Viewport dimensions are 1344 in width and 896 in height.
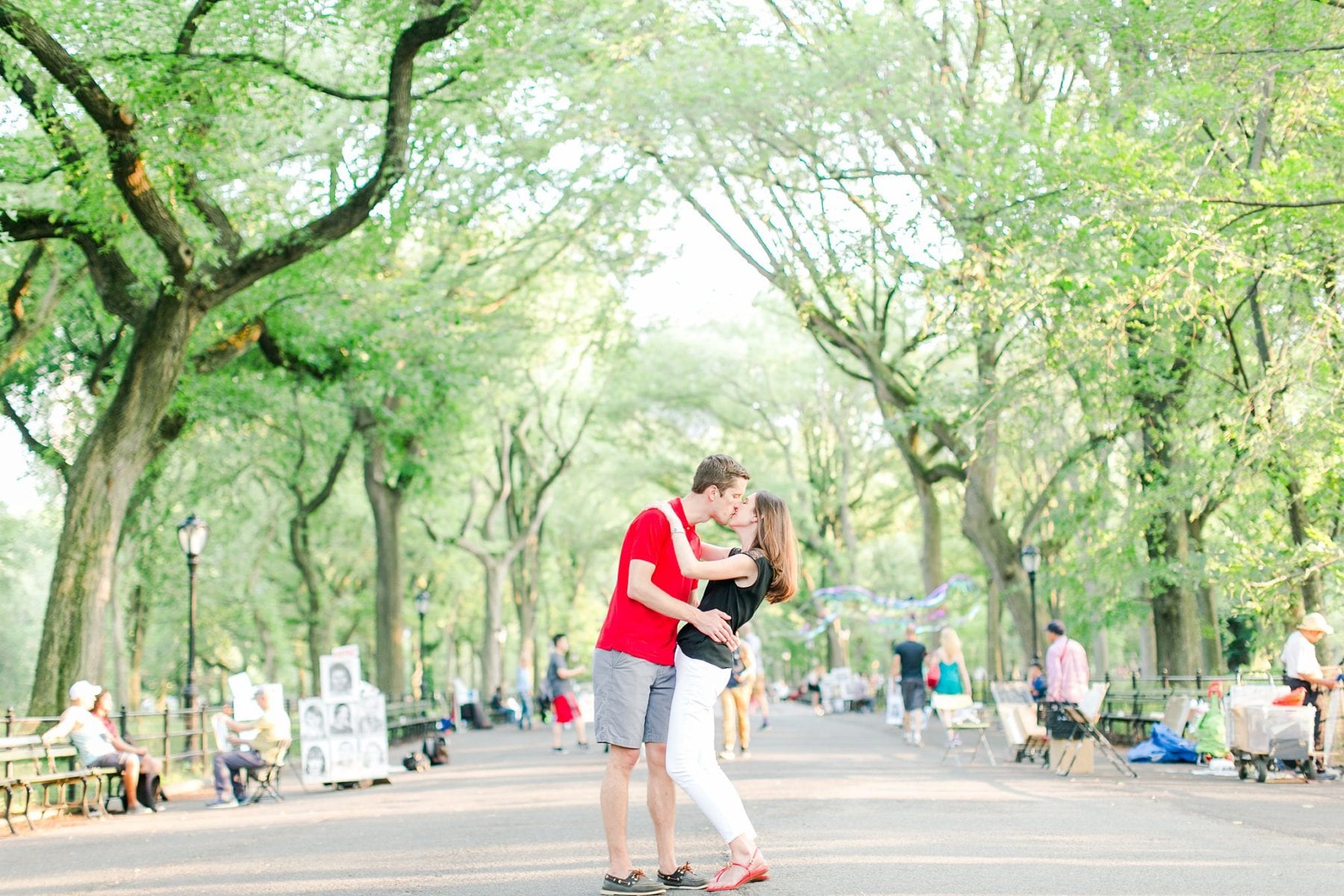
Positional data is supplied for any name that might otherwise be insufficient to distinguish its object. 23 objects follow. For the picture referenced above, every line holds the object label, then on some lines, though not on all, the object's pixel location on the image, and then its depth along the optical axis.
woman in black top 7.47
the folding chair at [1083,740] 17.33
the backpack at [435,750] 23.34
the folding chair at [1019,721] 20.19
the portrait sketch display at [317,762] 19.36
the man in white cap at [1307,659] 16.31
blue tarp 19.78
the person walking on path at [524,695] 41.09
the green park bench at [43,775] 14.58
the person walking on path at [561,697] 25.30
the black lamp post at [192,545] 22.30
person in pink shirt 18.64
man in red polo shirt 7.44
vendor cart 16.03
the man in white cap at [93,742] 16.41
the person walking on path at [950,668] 22.36
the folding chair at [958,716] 20.06
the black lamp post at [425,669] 40.94
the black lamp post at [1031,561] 29.06
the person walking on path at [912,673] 25.36
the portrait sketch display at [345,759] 19.44
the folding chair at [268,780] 18.12
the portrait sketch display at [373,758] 19.64
